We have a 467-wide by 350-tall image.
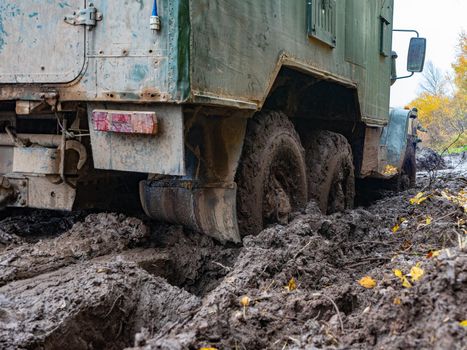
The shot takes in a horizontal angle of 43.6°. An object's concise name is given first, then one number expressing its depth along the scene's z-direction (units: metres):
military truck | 3.20
